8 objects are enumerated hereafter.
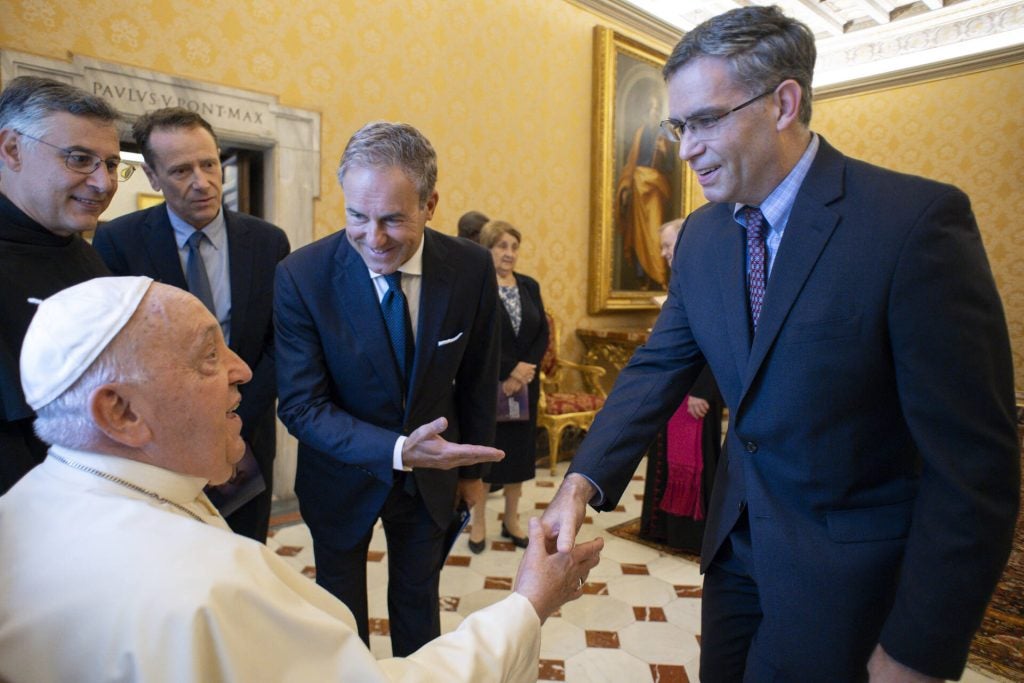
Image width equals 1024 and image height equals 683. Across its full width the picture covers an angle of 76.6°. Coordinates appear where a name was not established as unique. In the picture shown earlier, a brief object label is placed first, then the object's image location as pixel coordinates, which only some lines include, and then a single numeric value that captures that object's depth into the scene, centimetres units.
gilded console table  699
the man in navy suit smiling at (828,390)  123
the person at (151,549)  92
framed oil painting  730
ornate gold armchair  596
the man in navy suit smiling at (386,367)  187
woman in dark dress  420
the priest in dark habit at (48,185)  180
